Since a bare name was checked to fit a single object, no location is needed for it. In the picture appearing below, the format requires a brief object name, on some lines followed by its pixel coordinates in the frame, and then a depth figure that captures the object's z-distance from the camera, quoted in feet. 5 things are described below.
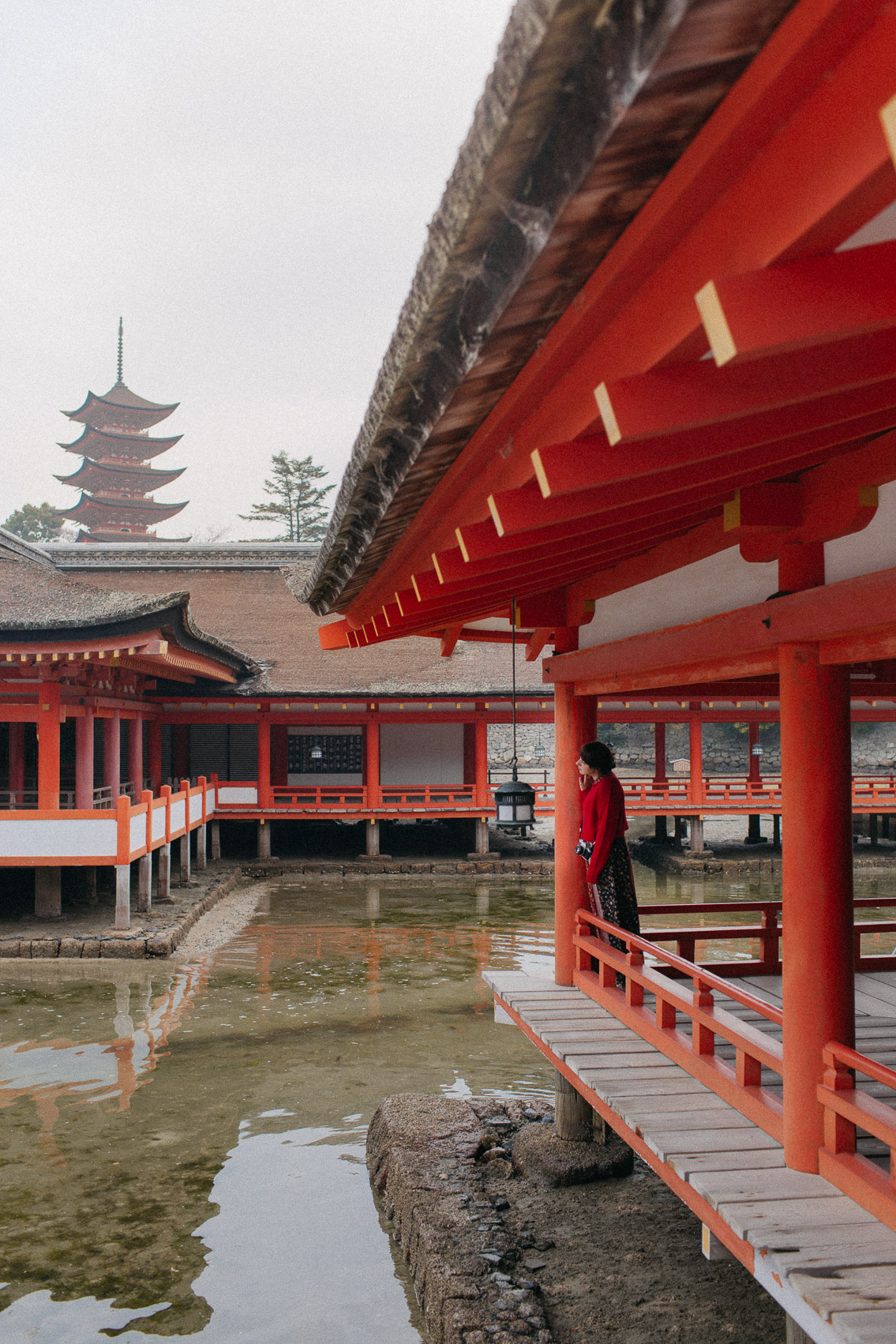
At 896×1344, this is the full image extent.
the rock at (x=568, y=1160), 17.78
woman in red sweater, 17.98
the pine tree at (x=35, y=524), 170.40
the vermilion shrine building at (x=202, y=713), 37.73
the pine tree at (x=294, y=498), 157.58
